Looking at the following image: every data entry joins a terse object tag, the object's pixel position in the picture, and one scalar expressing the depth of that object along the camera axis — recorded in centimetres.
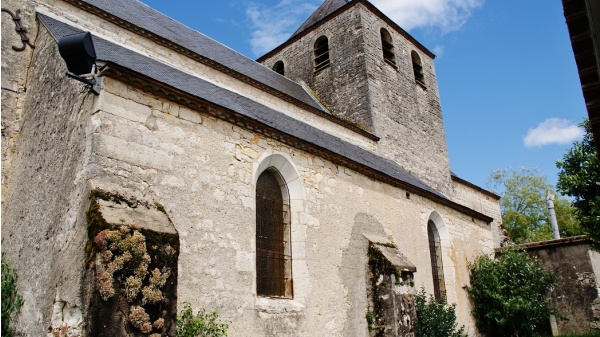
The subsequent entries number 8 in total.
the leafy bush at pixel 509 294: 1080
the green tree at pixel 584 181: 797
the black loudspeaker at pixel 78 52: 530
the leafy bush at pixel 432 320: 827
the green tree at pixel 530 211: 2789
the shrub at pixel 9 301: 577
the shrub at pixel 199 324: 542
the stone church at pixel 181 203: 488
